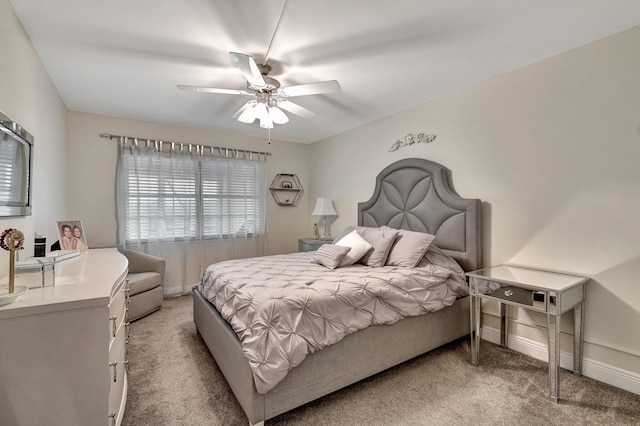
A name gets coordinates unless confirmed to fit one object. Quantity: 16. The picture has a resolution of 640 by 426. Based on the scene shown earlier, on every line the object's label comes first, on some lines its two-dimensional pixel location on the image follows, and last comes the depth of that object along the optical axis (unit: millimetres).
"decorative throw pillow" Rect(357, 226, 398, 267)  2750
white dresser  1084
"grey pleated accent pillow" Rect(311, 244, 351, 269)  2699
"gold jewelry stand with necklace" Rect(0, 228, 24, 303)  1173
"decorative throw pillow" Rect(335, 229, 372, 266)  2793
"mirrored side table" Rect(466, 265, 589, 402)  1845
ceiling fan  1965
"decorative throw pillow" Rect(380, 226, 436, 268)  2637
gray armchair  3141
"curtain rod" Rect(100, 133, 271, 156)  3698
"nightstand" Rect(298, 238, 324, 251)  4230
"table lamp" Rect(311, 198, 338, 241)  4430
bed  1684
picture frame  2455
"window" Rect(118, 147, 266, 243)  3830
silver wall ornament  3238
